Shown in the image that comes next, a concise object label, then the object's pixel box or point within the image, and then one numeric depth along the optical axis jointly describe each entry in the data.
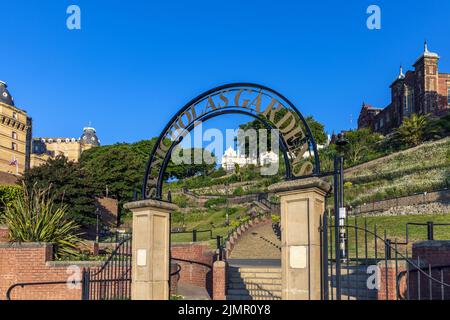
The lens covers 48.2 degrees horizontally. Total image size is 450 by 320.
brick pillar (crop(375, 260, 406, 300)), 10.27
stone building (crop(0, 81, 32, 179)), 85.50
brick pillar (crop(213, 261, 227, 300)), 14.34
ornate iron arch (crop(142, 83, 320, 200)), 8.66
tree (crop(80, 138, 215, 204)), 47.78
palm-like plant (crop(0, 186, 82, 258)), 15.05
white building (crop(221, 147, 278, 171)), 114.78
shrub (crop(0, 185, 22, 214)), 28.63
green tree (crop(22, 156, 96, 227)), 33.34
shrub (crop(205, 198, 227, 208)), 51.50
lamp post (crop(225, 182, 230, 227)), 38.61
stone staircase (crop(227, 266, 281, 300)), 13.66
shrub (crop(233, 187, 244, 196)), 54.19
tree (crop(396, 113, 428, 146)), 54.47
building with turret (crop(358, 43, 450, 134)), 62.81
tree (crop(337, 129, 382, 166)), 56.48
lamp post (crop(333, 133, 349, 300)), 7.58
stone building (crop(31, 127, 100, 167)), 124.50
